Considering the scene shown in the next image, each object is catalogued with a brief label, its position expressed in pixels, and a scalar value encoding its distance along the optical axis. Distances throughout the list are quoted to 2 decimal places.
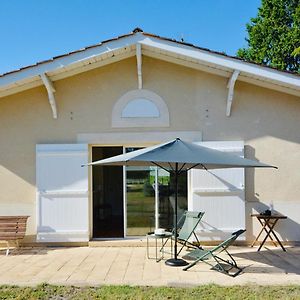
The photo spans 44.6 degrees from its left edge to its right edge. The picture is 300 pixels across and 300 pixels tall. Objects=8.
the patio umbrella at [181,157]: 5.91
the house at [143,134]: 8.79
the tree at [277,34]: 21.34
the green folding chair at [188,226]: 7.41
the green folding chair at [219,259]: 6.31
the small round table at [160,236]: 7.22
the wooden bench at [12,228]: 8.17
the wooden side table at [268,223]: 8.27
